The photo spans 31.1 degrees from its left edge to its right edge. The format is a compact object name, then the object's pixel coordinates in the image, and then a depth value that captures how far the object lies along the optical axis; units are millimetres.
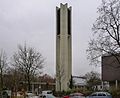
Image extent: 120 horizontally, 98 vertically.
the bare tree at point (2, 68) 38755
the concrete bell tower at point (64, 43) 65139
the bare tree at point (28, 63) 42049
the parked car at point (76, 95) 35343
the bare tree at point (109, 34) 27628
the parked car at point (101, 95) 32207
